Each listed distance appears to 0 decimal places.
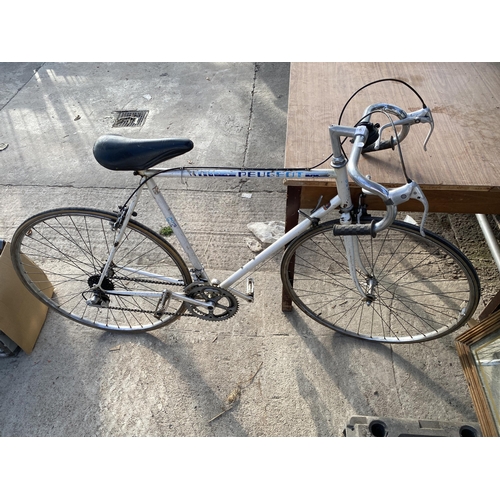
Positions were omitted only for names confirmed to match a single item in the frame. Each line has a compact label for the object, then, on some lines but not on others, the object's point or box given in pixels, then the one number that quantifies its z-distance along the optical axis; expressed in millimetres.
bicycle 1699
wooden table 1893
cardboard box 2326
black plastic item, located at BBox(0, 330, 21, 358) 2407
